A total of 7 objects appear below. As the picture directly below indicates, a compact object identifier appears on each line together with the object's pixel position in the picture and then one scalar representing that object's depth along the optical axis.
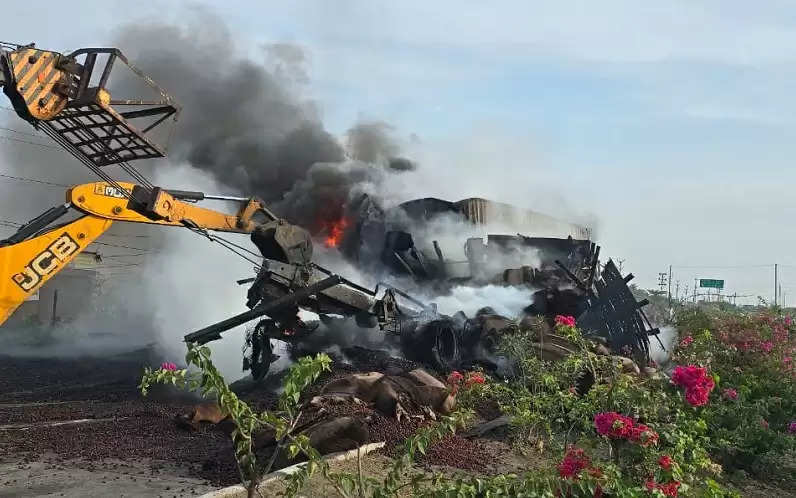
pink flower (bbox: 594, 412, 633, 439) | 5.13
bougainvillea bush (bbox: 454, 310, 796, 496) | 5.38
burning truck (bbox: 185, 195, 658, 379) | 13.30
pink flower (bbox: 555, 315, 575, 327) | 7.66
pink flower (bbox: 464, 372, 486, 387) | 10.33
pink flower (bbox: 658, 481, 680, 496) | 4.96
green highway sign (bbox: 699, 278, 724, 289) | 57.88
